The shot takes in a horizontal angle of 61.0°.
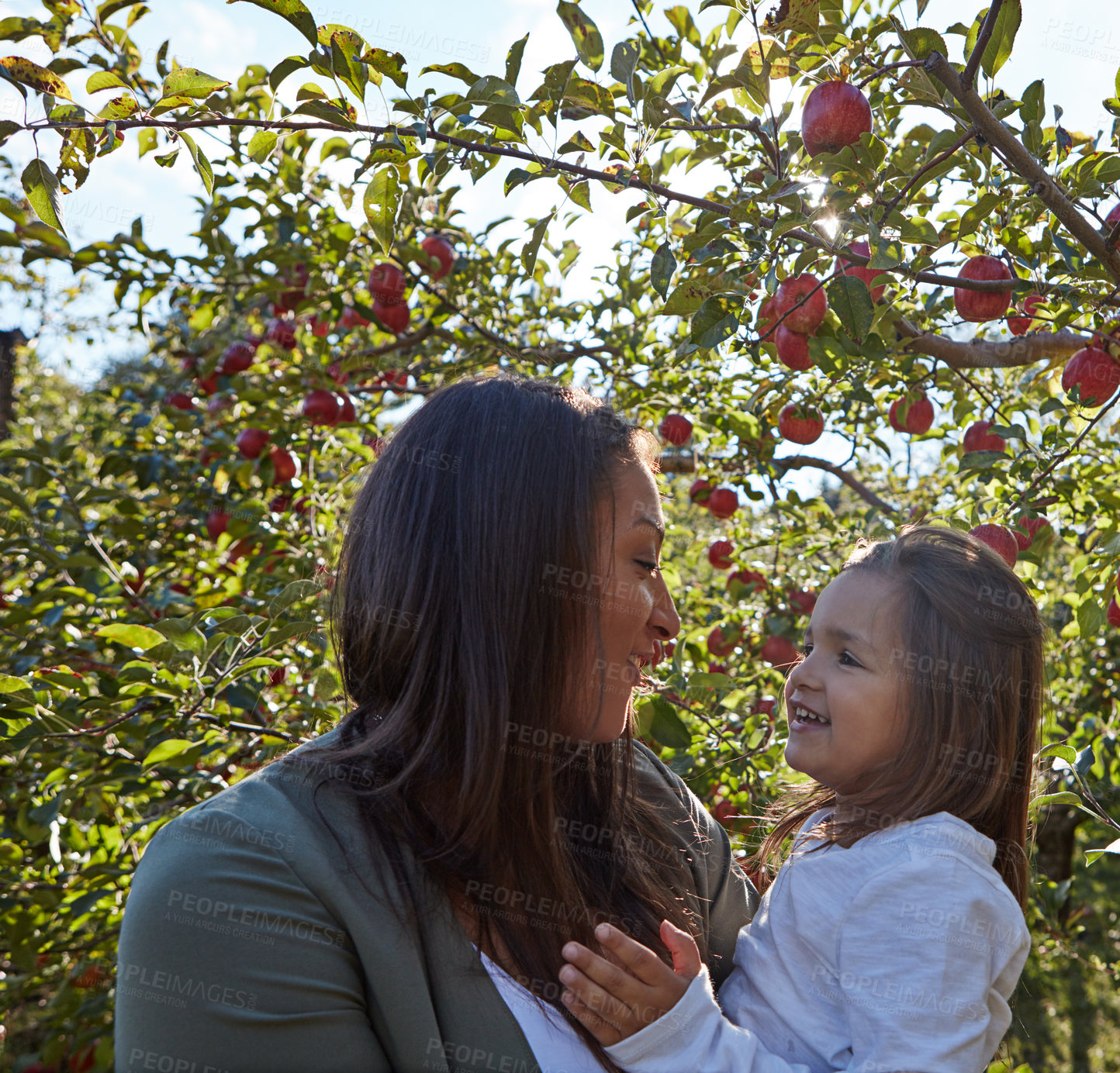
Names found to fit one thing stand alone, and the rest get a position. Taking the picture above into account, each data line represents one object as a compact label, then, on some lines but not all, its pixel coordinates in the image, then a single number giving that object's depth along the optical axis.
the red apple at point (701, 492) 2.95
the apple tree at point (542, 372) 1.30
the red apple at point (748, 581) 2.90
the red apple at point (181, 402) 3.14
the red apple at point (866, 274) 1.47
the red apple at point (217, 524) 2.86
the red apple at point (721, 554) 3.10
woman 0.88
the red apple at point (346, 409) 2.85
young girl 1.07
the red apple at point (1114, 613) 2.04
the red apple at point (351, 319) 3.19
